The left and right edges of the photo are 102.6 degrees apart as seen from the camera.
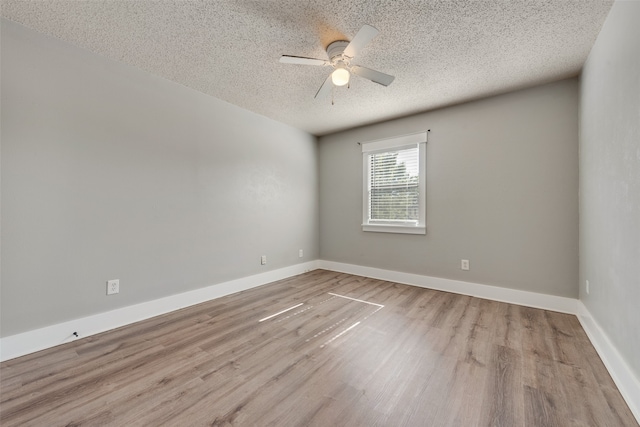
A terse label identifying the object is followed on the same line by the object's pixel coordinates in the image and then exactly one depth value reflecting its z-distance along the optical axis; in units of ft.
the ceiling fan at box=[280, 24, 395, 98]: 6.15
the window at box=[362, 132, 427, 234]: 11.97
